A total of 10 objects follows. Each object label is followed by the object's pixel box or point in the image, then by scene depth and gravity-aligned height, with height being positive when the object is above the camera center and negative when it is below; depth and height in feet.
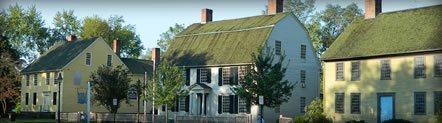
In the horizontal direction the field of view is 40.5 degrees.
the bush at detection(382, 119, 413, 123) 114.02 -8.79
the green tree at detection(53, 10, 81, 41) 264.93 +22.09
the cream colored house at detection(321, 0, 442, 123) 114.83 +1.44
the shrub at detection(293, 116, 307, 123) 125.39 -9.52
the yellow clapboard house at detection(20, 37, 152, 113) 189.88 -0.07
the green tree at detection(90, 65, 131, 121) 147.95 -3.28
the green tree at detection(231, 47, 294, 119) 118.62 -1.90
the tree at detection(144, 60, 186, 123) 138.31 -2.61
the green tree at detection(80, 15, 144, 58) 258.78 +18.27
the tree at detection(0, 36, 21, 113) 194.80 -0.84
